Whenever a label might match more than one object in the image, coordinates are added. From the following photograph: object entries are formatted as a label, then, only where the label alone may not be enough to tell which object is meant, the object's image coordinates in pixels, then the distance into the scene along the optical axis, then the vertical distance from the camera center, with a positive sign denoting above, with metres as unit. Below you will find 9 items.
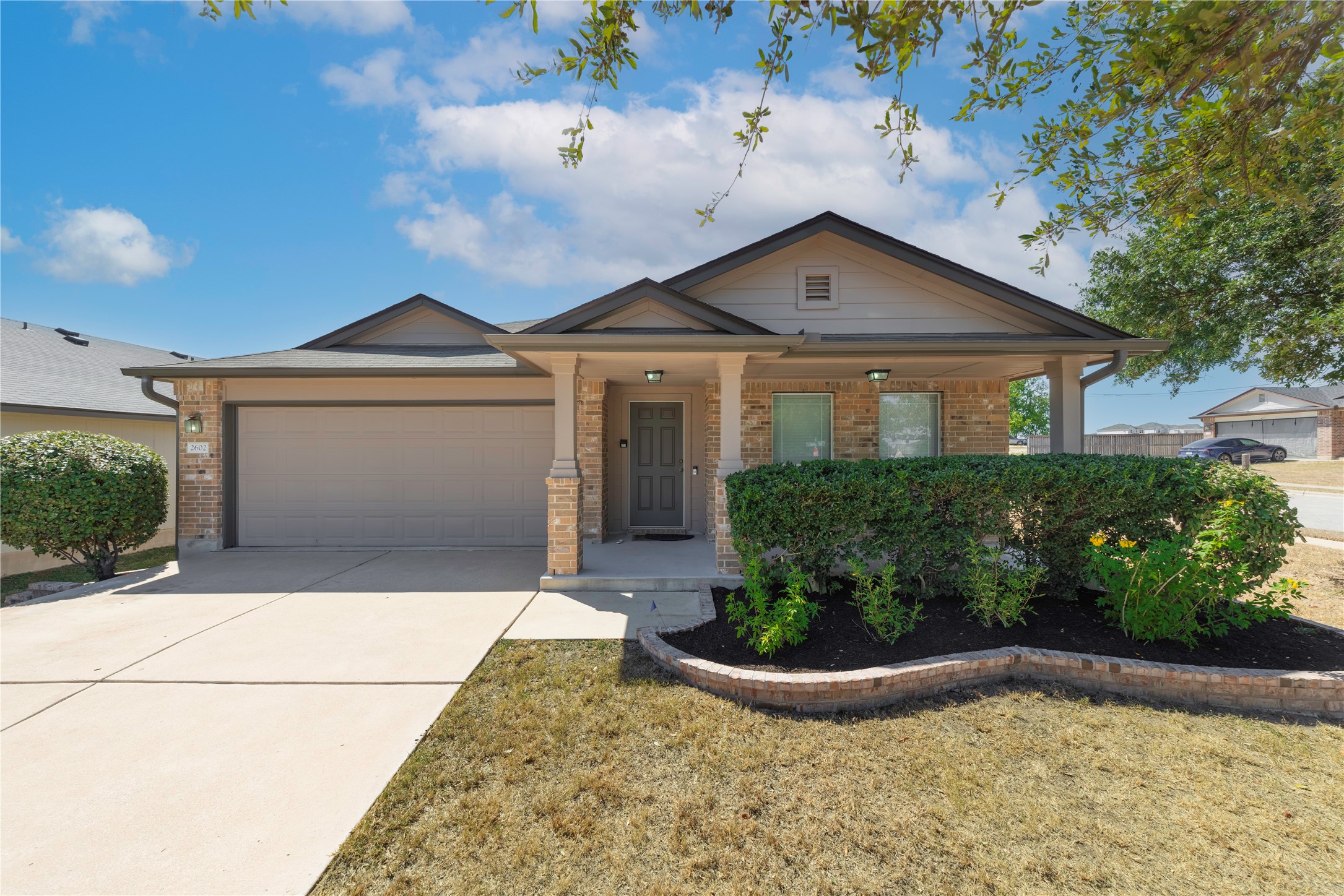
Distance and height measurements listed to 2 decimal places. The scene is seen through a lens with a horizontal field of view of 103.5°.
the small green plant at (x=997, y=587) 4.00 -1.05
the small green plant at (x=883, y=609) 3.85 -1.18
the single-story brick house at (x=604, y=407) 7.17 +0.69
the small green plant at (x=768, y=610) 3.73 -1.20
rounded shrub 6.01 -0.50
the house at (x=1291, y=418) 25.64 +1.78
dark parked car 24.16 +0.09
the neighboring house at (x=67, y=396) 7.36 +0.91
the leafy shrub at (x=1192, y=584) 3.71 -0.94
